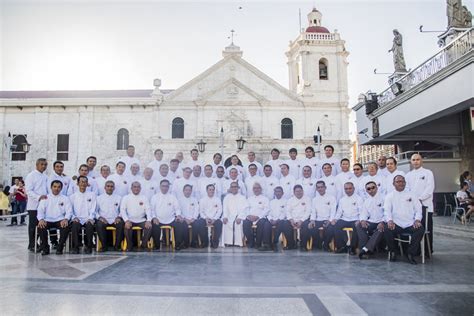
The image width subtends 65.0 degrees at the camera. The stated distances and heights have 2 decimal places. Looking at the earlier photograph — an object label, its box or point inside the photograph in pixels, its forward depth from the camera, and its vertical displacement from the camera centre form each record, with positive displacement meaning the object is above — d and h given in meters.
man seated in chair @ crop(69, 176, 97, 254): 7.71 -0.35
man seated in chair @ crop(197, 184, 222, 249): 8.56 -0.49
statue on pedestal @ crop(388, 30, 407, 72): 18.69 +7.10
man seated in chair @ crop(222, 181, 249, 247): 8.67 -0.48
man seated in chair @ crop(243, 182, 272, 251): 8.29 -0.60
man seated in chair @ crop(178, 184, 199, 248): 8.45 -0.42
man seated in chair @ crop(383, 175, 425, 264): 6.74 -0.36
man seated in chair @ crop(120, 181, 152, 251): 8.04 -0.31
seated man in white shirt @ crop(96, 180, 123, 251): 7.85 -0.41
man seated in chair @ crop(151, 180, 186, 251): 8.21 -0.42
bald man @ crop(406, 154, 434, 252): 7.01 +0.11
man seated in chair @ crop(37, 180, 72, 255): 7.50 -0.37
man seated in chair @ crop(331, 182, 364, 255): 7.72 -0.44
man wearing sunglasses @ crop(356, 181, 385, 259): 7.20 -0.46
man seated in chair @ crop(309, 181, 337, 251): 8.13 -0.41
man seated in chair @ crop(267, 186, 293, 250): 8.37 -0.54
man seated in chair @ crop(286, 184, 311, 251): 8.27 -0.43
